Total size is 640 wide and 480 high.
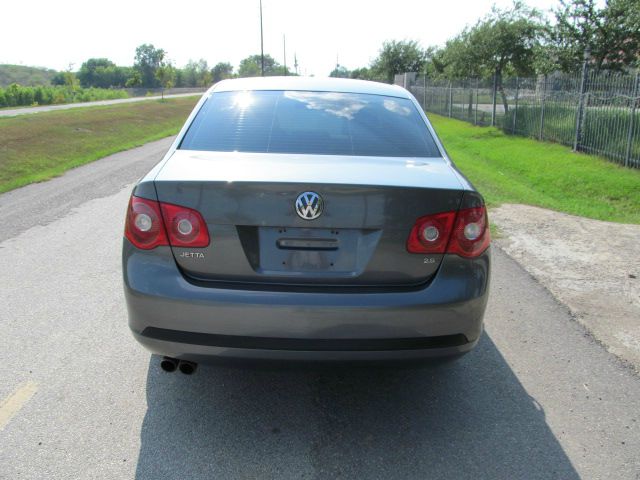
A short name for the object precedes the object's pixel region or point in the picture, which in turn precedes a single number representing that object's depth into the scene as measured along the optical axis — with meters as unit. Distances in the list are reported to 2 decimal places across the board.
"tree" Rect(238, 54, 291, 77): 117.12
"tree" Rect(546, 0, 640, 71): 15.67
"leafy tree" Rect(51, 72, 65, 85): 134.12
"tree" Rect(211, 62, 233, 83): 146.18
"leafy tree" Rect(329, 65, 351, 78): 113.03
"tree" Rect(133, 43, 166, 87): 140.62
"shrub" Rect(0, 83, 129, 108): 57.28
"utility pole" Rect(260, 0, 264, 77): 51.25
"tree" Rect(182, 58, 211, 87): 137.88
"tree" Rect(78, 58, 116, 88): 140.88
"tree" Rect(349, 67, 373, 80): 82.38
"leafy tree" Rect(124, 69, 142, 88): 98.26
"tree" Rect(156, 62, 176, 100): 56.94
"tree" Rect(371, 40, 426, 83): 47.81
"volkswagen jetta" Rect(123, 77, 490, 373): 2.68
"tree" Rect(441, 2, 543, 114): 21.27
